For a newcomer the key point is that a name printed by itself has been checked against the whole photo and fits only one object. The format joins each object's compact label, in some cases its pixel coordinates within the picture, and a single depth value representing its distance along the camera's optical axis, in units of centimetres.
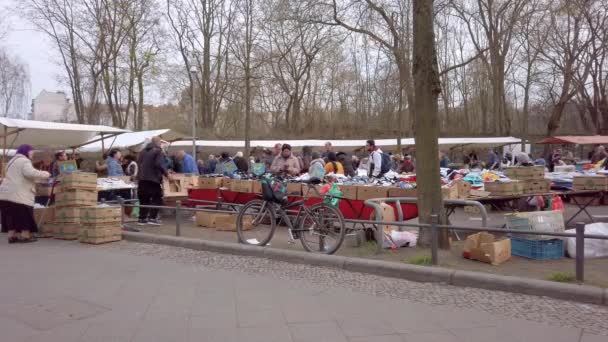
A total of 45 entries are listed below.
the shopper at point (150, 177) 1072
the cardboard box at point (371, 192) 914
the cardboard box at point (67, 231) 949
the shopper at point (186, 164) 1391
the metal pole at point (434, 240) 630
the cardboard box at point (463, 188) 992
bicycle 741
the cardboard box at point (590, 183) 1045
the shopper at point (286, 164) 1070
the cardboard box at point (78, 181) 938
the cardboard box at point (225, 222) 1008
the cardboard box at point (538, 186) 1045
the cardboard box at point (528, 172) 1047
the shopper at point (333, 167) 1126
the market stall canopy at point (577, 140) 2961
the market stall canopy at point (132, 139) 2003
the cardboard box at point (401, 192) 909
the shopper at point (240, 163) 1670
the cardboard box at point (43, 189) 1107
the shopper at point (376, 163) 1101
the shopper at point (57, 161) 1267
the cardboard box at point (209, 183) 1174
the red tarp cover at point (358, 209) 914
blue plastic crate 685
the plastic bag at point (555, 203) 1010
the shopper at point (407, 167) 1788
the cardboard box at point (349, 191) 945
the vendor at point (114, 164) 1350
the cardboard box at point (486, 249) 658
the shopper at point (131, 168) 1476
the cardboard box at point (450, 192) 937
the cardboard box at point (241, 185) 1109
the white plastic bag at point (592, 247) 696
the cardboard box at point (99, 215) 897
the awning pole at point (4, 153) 1308
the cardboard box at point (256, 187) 1084
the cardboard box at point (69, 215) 947
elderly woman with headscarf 898
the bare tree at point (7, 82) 5072
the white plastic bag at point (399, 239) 766
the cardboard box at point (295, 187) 983
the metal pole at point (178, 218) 884
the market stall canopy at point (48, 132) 1366
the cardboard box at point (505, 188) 981
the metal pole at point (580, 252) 548
